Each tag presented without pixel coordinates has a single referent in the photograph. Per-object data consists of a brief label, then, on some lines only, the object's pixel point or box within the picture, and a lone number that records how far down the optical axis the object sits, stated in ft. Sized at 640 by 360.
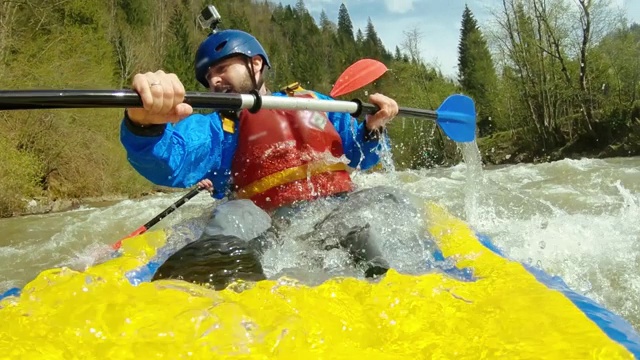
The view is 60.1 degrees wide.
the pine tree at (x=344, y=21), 191.31
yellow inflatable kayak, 2.73
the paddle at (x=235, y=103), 3.97
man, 6.46
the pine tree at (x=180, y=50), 87.03
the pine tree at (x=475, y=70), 95.65
